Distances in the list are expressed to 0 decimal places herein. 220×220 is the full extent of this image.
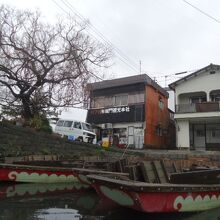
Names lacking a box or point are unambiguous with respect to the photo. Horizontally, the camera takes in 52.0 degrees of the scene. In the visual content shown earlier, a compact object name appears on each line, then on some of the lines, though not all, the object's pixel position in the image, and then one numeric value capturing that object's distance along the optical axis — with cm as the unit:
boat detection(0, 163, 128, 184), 815
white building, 1915
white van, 1795
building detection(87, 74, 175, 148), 2035
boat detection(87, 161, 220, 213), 507
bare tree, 1301
